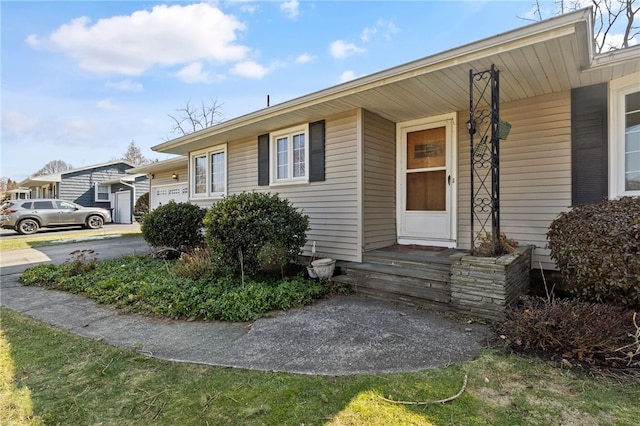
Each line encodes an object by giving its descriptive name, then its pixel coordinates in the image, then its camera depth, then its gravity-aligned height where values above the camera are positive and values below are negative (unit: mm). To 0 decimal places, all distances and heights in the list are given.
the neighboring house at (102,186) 18891 +1653
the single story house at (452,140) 3492 +1094
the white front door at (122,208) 18906 +284
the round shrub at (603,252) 2836 -396
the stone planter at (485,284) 3184 -770
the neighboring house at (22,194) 27722 +1769
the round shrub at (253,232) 4617 -293
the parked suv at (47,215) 13344 -105
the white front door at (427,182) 5035 +500
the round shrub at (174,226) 6816 -301
